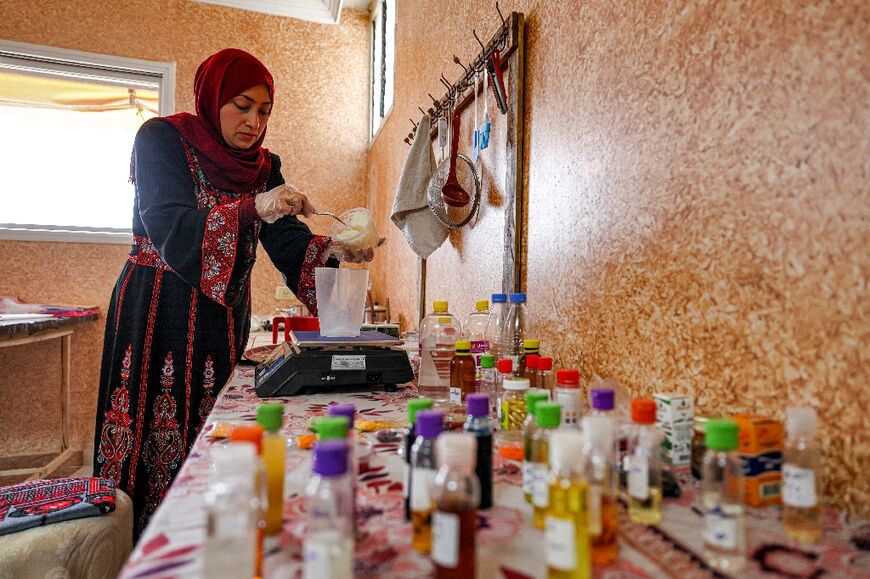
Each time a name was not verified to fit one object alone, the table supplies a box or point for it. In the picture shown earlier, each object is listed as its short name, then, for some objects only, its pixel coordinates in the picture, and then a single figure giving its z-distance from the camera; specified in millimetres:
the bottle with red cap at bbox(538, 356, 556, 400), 1106
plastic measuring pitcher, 1588
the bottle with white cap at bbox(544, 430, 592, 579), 473
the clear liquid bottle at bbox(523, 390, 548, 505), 667
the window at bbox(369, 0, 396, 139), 3768
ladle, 1879
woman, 1409
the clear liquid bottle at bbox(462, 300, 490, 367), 1699
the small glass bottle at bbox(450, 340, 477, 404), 1143
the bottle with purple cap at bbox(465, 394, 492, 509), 653
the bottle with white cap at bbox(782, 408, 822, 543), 586
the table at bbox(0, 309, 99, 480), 2535
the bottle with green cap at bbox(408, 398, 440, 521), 648
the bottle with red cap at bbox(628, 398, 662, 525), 624
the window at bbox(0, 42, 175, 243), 3566
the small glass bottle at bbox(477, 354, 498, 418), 1126
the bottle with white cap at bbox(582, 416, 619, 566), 536
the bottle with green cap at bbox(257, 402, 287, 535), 591
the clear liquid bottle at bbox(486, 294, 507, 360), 1450
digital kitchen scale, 1234
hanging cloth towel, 2121
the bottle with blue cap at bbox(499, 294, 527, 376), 1383
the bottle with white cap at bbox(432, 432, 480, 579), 477
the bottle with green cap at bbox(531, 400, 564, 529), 598
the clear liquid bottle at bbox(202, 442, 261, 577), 464
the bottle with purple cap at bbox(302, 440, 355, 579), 454
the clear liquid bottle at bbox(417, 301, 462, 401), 1370
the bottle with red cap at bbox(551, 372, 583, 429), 785
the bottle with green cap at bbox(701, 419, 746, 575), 523
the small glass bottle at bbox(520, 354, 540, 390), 1068
